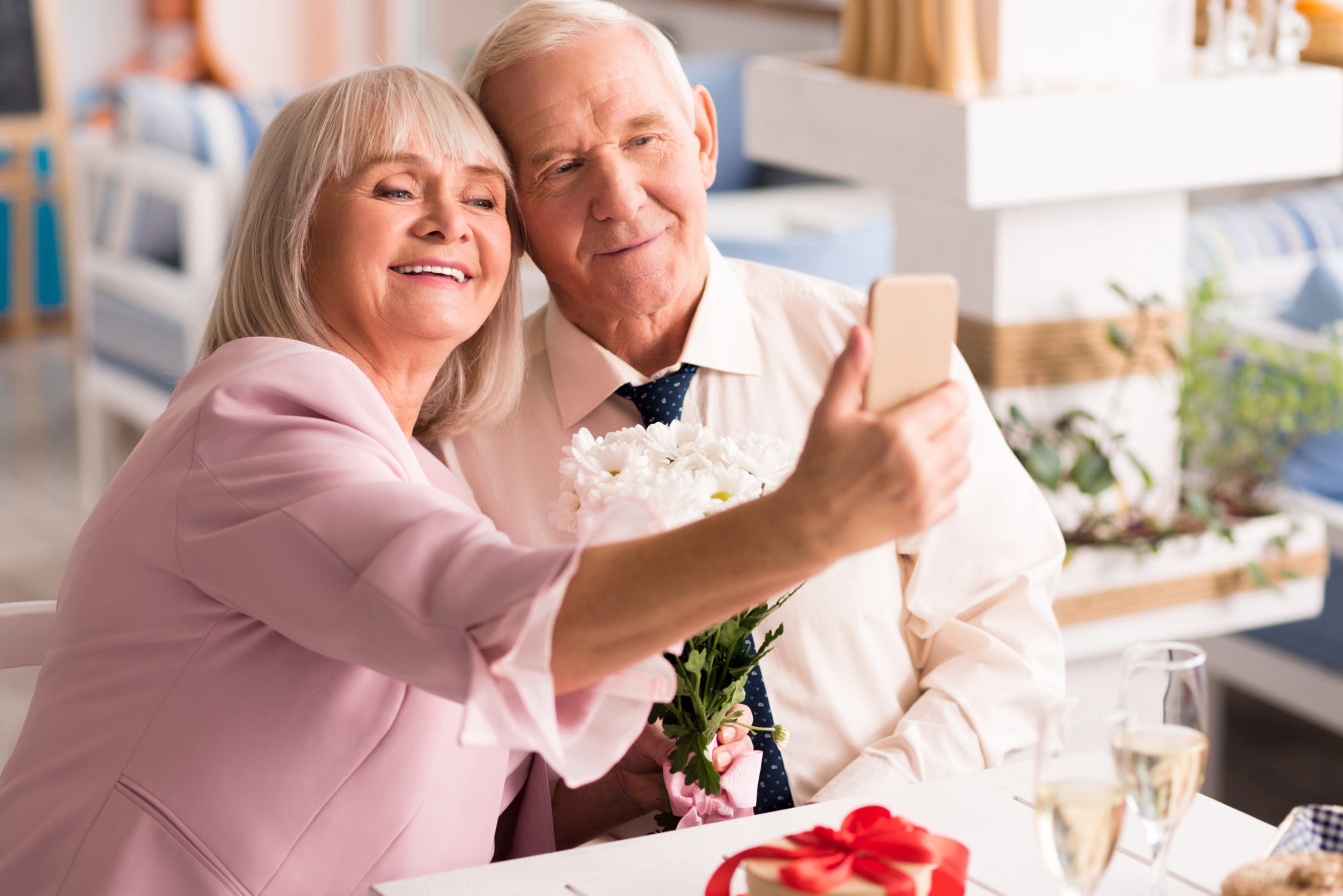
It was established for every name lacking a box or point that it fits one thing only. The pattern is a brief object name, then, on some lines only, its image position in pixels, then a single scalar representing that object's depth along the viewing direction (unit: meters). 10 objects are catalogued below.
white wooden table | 1.55
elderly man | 1.86
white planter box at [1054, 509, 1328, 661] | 2.55
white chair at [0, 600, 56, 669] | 1.83
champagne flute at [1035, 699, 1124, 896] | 1.43
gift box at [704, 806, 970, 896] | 1.45
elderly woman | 1.42
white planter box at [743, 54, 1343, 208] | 2.30
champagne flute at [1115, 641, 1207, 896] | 1.45
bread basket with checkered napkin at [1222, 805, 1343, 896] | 1.45
